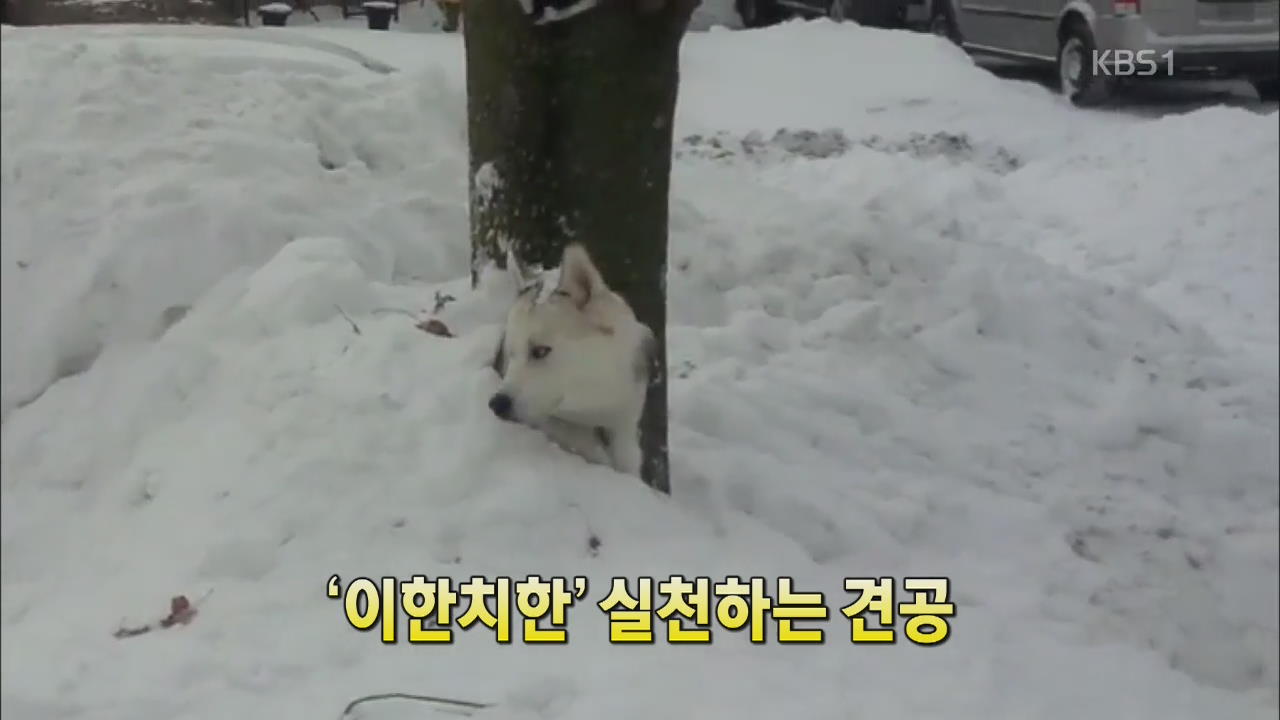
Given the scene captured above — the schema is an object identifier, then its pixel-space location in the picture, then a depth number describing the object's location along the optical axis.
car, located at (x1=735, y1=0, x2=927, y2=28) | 12.85
